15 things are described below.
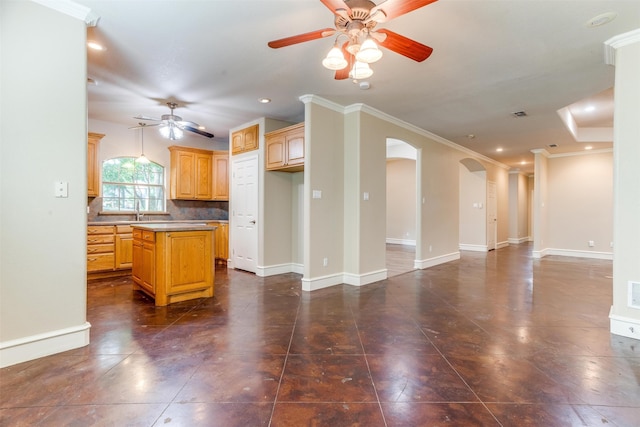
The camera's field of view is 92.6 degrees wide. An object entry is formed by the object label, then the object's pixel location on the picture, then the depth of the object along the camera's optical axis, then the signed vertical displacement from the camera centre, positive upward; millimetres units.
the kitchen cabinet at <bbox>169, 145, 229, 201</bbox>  6215 +766
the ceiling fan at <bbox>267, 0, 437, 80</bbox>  1778 +1157
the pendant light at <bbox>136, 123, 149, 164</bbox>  5887 +1355
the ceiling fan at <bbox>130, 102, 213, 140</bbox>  4383 +1244
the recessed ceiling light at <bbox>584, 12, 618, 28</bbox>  2344 +1498
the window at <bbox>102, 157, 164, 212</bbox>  5711 +491
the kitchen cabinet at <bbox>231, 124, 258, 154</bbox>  5332 +1281
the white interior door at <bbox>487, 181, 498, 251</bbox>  8562 -167
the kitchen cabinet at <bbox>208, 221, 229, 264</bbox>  6189 -621
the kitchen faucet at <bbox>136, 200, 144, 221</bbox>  5930 -49
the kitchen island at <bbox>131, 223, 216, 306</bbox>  3449 -609
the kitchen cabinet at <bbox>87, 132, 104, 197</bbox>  5133 +793
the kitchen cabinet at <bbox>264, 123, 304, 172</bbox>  4480 +951
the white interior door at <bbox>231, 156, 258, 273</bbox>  5297 -48
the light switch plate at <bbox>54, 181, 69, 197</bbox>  2270 +163
